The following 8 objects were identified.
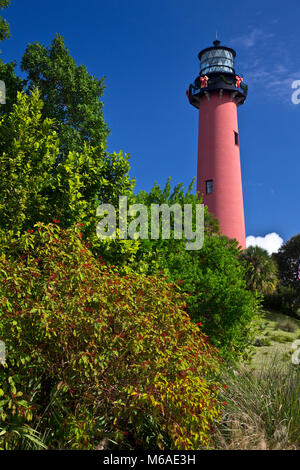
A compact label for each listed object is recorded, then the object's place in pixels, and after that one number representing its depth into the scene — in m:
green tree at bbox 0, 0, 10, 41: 18.58
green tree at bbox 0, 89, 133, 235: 9.95
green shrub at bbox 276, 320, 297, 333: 27.98
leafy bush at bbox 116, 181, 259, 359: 12.25
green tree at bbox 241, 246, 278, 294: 28.81
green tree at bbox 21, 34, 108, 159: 21.91
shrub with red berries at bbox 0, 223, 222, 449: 6.19
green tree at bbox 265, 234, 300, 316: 36.31
